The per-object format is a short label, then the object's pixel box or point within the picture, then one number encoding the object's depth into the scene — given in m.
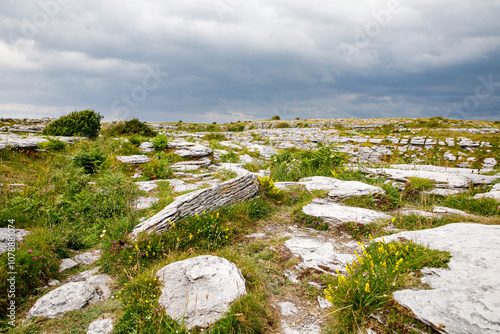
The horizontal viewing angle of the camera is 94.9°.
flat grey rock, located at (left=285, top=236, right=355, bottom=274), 3.84
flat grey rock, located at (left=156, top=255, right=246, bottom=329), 2.79
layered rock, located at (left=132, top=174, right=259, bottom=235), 4.71
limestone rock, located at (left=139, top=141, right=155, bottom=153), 12.81
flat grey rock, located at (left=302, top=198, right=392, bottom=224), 5.34
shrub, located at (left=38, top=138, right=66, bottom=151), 10.72
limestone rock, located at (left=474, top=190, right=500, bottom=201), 5.89
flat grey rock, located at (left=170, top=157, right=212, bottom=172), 11.06
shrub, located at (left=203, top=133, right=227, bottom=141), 25.81
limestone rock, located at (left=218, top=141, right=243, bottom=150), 17.12
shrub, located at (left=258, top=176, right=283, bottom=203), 7.14
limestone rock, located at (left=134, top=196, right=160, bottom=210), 6.39
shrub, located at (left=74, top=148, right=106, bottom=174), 8.78
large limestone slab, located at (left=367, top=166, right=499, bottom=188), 7.32
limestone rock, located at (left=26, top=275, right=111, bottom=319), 3.08
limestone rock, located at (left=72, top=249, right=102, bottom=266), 4.37
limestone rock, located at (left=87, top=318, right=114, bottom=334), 2.77
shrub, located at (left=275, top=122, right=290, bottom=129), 44.68
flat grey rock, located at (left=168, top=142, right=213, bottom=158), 12.77
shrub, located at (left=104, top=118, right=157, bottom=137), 20.31
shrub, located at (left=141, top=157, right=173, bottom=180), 9.60
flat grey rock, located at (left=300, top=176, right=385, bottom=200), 6.76
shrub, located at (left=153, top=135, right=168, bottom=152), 13.13
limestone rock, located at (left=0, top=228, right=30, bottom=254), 3.89
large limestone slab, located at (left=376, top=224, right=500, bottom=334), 2.16
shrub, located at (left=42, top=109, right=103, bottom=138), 16.25
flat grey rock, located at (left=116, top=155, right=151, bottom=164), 10.26
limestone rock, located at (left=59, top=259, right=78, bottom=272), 4.05
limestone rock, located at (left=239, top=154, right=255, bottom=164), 13.13
